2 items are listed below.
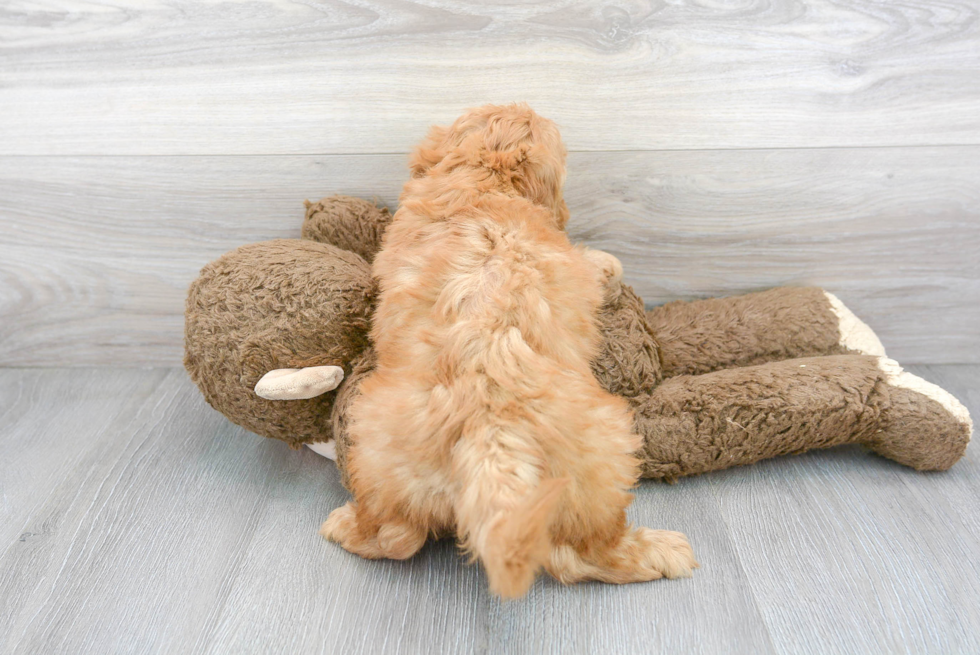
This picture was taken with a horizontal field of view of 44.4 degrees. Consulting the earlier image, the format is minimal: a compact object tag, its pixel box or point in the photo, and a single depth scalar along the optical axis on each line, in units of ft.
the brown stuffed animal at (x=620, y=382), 2.41
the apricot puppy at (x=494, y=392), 2.09
